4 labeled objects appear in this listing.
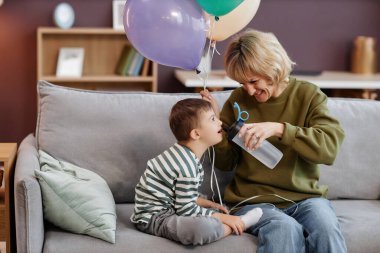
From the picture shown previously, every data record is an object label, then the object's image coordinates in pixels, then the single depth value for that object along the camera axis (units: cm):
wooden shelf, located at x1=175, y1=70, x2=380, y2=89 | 429
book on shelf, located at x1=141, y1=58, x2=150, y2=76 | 478
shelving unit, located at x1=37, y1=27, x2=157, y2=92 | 484
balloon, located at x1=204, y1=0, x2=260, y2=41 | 248
